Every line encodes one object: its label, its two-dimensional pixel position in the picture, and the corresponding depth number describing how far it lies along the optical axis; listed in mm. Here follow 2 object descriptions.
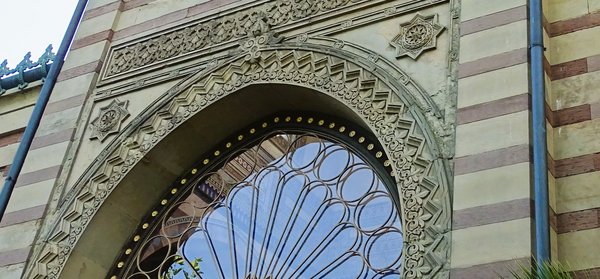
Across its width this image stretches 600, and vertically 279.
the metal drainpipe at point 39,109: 8188
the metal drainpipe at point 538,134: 5141
